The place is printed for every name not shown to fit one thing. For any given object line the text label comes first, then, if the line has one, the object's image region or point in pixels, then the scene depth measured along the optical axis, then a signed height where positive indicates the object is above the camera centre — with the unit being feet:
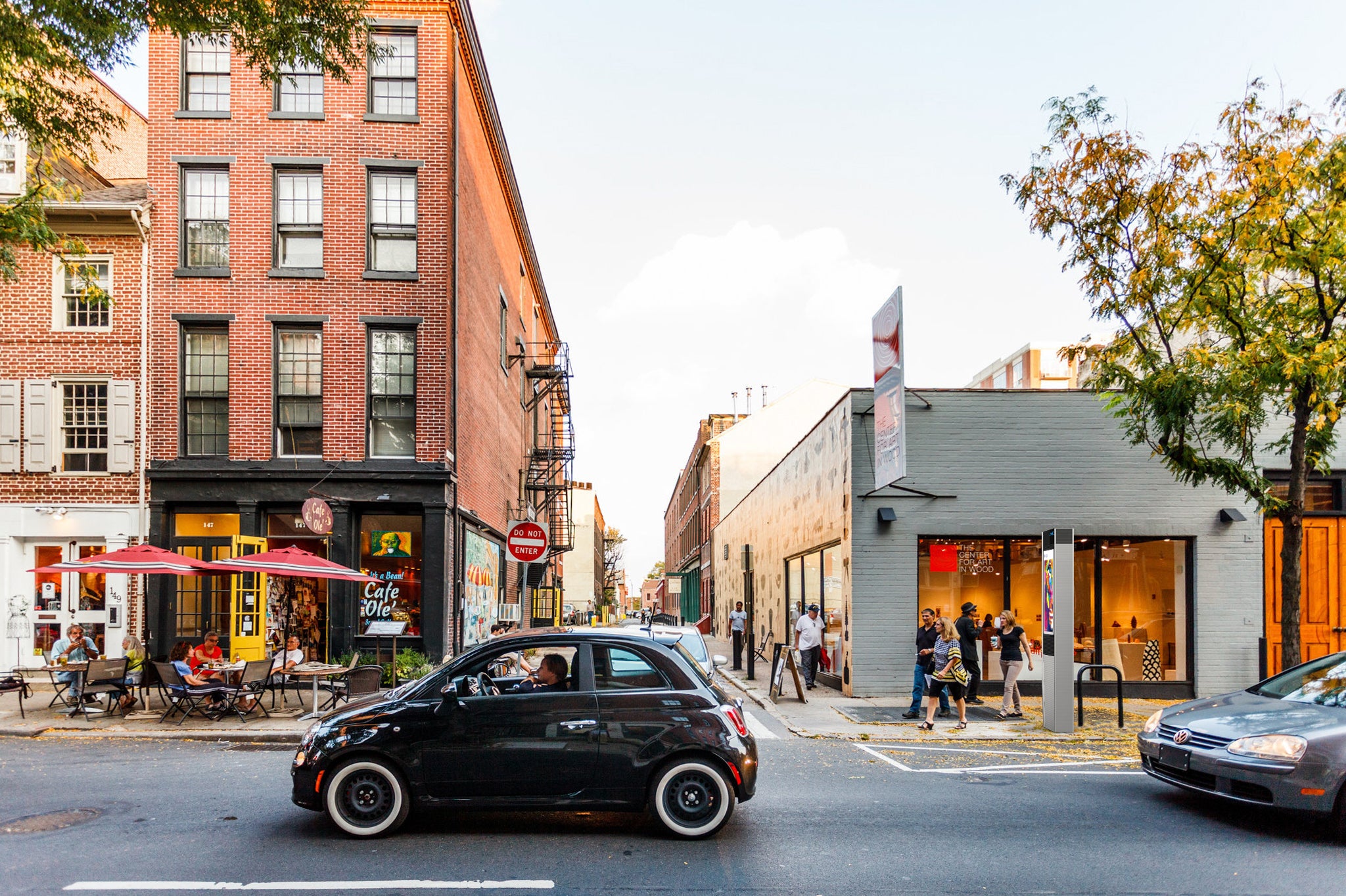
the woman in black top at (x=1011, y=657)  46.93 -7.32
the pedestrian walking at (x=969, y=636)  46.44 -6.21
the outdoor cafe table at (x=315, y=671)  45.29 -7.63
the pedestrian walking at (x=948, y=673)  42.91 -7.34
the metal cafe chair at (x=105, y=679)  45.14 -7.95
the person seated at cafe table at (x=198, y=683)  44.16 -7.98
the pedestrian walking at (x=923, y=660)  46.73 -7.35
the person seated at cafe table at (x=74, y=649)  48.91 -7.14
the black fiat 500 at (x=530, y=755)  23.72 -6.03
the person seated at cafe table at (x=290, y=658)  47.78 -7.63
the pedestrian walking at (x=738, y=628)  80.14 -10.78
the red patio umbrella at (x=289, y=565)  45.55 -2.73
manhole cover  24.66 -8.14
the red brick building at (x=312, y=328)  58.34 +10.92
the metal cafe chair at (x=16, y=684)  44.73 -8.16
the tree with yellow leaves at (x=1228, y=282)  39.88 +9.74
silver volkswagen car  24.22 -6.30
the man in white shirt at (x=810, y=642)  61.72 -8.61
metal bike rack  43.37 -8.99
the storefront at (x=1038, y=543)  55.67 -2.18
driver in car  24.58 -4.31
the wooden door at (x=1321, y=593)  55.31 -5.00
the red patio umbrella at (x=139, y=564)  44.78 -2.57
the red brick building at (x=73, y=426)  58.85 +4.99
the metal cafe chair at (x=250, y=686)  44.83 -8.32
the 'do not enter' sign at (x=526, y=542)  48.98 -1.77
